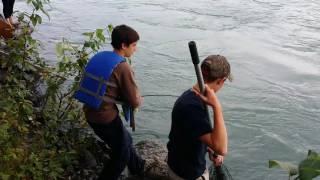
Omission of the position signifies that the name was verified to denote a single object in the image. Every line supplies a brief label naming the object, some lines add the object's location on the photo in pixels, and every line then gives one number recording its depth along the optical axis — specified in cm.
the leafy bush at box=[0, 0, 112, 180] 459
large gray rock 537
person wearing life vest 429
